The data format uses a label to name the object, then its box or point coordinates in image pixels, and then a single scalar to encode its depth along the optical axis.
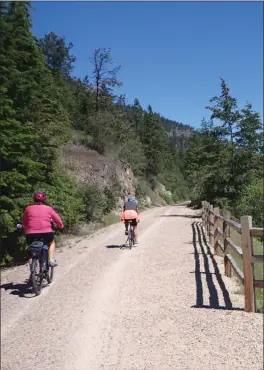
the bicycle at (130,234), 13.72
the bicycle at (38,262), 8.01
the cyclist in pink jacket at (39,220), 8.16
